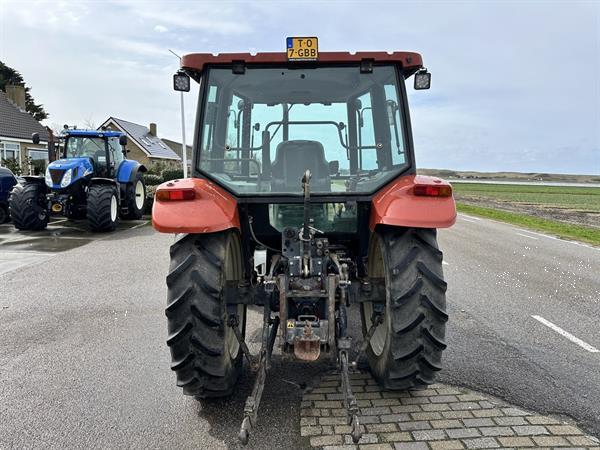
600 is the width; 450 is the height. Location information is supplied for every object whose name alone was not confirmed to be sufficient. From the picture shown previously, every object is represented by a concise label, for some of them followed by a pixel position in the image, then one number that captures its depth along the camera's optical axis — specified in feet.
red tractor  9.71
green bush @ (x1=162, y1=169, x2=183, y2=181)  85.32
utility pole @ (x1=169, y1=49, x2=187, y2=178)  73.16
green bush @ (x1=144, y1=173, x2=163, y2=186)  73.56
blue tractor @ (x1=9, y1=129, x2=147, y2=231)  38.55
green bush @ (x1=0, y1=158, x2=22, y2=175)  67.82
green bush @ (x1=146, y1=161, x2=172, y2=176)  98.76
